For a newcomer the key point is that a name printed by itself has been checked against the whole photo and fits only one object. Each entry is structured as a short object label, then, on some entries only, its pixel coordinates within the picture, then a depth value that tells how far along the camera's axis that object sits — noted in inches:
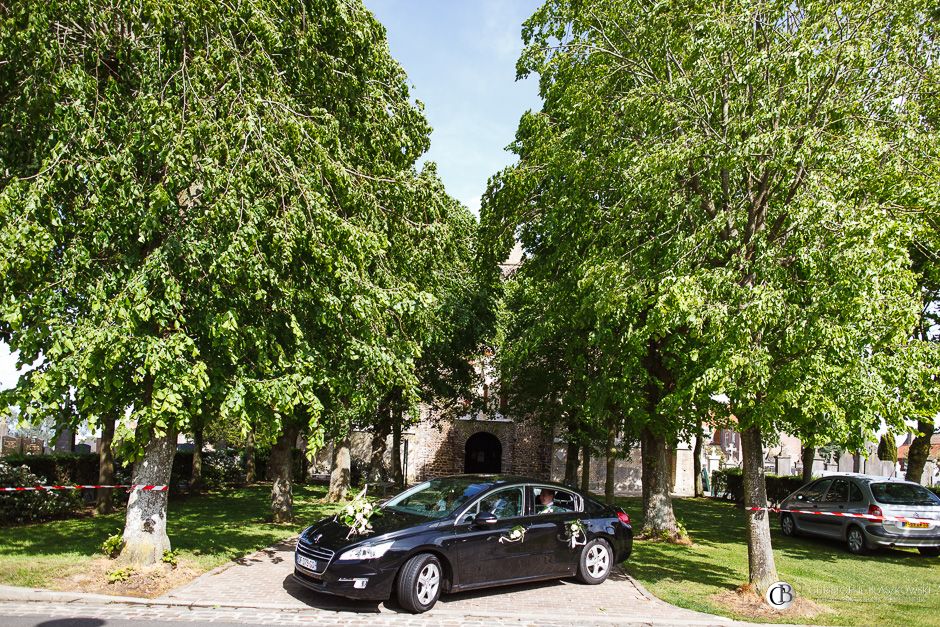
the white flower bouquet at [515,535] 356.8
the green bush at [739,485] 968.9
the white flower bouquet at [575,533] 386.3
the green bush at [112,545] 381.4
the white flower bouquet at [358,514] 337.4
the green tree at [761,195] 323.6
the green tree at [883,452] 837.5
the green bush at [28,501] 558.9
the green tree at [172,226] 320.2
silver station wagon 538.6
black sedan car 318.0
